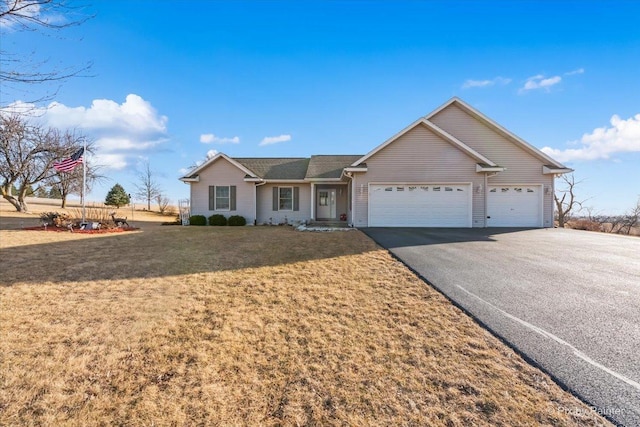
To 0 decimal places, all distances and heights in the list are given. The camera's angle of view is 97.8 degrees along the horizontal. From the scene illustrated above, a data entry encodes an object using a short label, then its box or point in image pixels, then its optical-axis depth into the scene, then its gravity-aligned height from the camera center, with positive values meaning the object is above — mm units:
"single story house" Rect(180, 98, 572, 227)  14789 +1527
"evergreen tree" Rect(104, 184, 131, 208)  40866 +1980
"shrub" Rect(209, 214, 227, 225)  17562 -635
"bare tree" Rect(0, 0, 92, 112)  3924 +2665
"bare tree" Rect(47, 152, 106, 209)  27039 +3062
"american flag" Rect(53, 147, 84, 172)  14250 +2446
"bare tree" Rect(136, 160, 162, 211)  45344 +3117
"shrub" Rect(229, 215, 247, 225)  17625 -648
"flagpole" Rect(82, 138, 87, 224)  14223 +2762
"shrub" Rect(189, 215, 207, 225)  17547 -600
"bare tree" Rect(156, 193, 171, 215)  38378 +1203
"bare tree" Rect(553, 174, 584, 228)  28406 +418
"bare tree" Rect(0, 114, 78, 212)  23531 +4402
